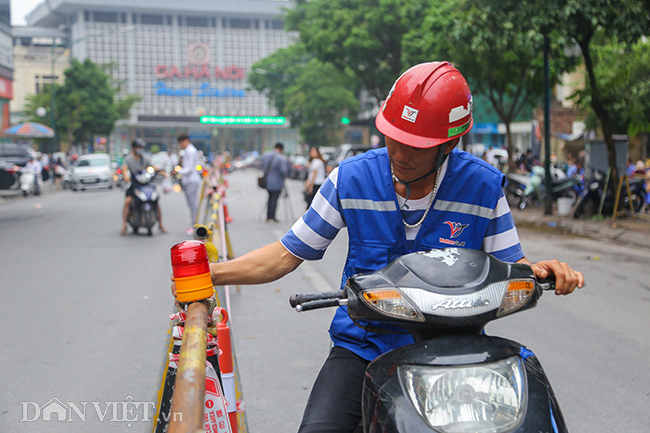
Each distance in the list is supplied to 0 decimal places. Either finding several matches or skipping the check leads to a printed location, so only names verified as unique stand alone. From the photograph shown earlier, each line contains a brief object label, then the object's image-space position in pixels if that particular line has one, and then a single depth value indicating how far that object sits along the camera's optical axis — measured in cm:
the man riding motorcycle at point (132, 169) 1135
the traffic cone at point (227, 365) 247
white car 2761
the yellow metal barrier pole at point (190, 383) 119
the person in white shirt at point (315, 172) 1388
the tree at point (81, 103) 4175
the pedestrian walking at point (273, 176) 1383
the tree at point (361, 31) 2462
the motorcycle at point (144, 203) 1134
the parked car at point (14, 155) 2670
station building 7894
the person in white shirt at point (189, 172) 1130
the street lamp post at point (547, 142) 1403
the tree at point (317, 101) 4266
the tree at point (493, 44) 1263
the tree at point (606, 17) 1130
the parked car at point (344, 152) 1877
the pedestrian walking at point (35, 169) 2392
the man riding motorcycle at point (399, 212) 190
